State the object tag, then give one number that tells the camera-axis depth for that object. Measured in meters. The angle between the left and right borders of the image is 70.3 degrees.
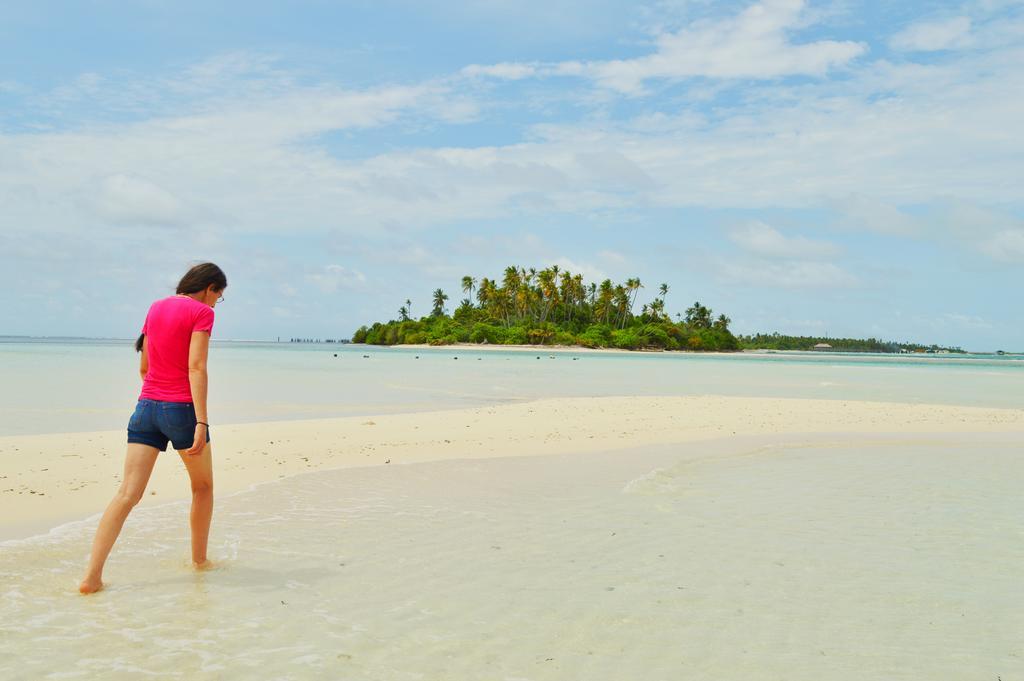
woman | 5.08
